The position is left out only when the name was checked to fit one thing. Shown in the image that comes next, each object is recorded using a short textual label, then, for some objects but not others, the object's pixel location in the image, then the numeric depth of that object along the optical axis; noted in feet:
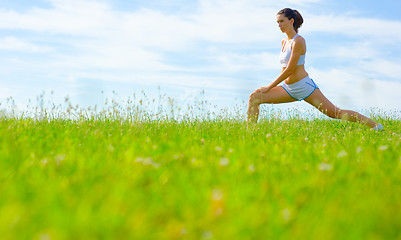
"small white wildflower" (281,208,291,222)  7.27
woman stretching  23.88
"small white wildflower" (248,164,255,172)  10.35
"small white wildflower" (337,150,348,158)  13.49
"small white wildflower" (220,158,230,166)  10.46
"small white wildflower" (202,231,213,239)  6.40
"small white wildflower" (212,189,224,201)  7.40
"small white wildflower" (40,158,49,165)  11.07
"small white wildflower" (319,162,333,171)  10.65
